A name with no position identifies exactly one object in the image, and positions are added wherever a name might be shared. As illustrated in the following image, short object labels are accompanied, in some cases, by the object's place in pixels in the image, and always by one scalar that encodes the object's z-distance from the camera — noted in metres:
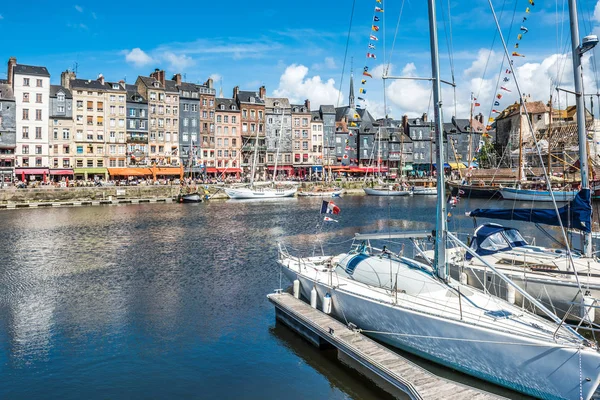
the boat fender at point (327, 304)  18.33
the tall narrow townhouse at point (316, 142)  111.62
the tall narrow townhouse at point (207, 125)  98.81
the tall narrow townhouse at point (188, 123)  96.25
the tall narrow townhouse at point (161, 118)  92.94
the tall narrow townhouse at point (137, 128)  90.62
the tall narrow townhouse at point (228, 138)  100.94
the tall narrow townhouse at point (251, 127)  103.62
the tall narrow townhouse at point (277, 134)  106.69
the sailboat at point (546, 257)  18.00
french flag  21.09
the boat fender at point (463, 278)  19.74
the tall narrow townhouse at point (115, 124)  88.56
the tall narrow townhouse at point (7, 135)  78.88
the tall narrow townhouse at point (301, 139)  110.06
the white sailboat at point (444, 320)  12.31
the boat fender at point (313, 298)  19.05
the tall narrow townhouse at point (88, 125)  86.00
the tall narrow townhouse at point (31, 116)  80.25
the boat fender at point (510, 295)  18.45
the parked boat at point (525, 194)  71.81
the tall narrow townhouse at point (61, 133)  83.62
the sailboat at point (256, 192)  81.81
